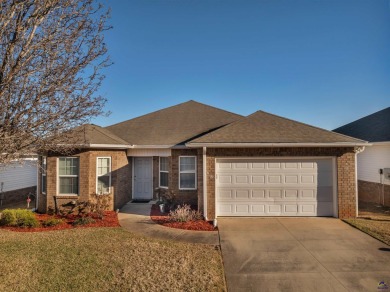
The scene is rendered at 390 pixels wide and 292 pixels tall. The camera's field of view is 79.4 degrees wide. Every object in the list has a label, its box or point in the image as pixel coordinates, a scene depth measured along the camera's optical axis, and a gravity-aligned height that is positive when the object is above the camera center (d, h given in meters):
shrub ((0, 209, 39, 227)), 8.99 -2.41
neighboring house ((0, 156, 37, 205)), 13.79 -1.69
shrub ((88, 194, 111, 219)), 9.96 -2.12
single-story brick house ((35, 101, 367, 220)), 9.67 -0.61
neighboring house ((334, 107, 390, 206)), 12.26 -0.34
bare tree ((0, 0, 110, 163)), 4.80 +1.87
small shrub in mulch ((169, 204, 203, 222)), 9.35 -2.39
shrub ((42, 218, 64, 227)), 9.07 -2.55
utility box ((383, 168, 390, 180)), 11.97 -0.85
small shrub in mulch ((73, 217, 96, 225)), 9.23 -2.54
